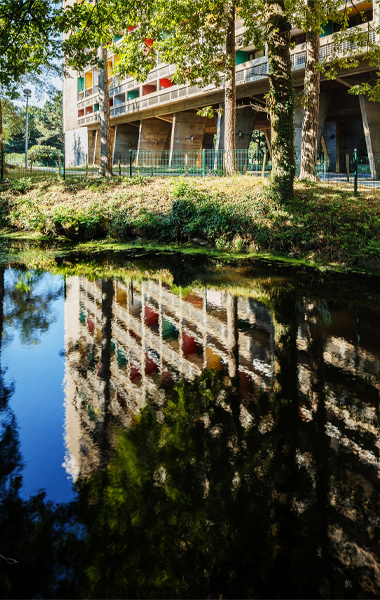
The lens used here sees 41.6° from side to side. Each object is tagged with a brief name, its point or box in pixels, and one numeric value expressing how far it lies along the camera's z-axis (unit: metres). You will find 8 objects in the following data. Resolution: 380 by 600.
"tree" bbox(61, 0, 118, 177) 9.37
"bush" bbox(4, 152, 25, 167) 48.99
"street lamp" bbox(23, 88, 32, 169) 45.48
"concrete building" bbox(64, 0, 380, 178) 24.95
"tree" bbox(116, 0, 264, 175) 14.02
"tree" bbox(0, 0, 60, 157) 8.12
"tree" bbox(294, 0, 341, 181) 17.14
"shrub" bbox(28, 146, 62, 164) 61.91
